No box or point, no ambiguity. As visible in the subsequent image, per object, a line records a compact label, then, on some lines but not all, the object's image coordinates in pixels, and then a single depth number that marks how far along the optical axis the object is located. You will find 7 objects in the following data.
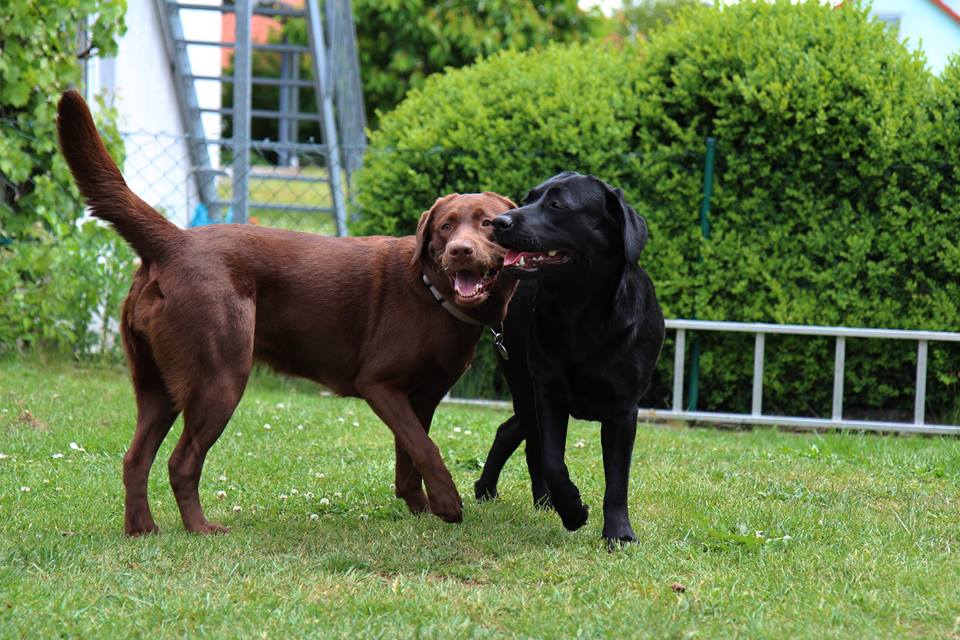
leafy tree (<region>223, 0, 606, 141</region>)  21.33
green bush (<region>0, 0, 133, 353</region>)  8.03
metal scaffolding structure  10.33
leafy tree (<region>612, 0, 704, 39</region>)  36.06
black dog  4.18
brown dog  4.23
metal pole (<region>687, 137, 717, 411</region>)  8.05
